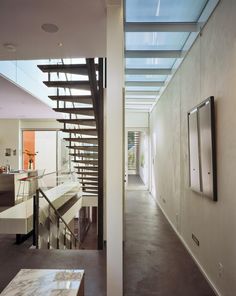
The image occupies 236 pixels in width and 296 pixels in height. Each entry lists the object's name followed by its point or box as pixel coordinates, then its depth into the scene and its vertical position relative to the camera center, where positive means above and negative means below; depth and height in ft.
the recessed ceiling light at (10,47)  11.08 +4.98
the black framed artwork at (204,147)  8.98 +0.41
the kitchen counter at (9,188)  21.16 -2.41
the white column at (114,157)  8.07 +0.05
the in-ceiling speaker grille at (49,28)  9.46 +4.94
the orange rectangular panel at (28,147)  35.36 +1.69
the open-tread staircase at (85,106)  13.80 +3.13
